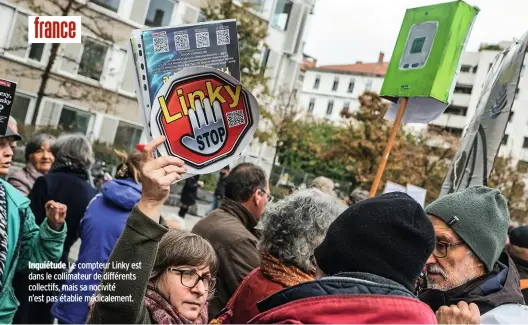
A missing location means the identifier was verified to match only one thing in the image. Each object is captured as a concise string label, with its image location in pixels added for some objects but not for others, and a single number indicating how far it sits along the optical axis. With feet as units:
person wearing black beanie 4.56
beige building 67.31
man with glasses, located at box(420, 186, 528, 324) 8.05
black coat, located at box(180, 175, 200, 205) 43.11
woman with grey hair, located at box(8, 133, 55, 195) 15.42
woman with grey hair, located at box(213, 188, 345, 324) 8.13
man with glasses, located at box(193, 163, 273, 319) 10.66
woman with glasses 5.69
